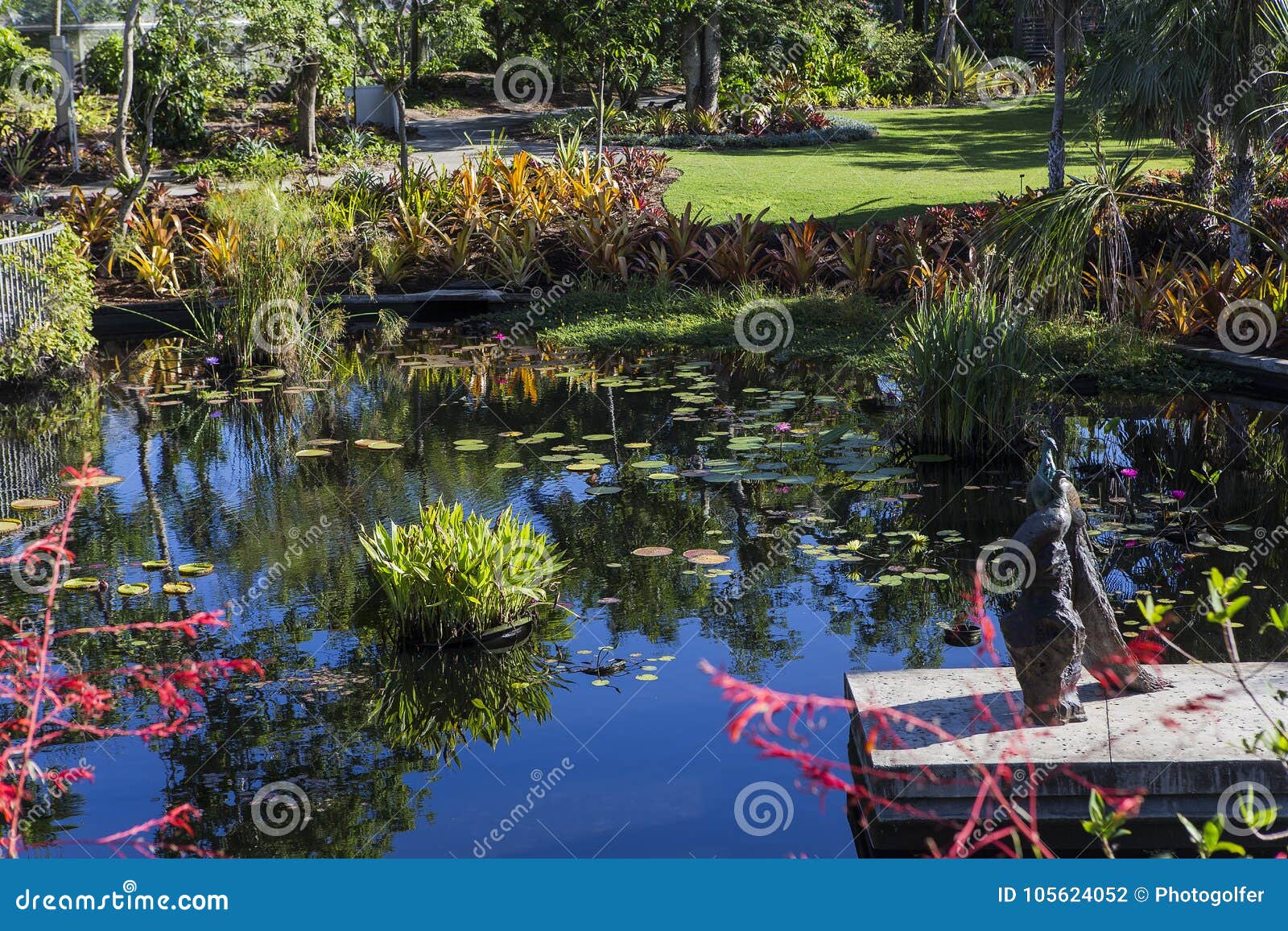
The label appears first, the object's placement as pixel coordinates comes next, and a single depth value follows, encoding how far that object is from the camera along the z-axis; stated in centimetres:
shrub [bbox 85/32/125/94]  2425
